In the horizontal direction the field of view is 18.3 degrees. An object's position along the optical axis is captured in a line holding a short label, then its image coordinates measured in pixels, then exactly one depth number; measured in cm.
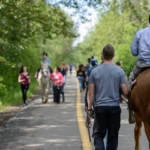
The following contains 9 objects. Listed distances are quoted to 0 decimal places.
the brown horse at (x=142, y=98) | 618
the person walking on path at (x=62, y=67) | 2558
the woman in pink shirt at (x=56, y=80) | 2120
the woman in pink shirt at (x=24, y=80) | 1981
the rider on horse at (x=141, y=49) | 663
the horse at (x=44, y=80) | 2094
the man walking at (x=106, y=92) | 645
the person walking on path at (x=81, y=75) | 2920
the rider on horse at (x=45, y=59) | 2030
